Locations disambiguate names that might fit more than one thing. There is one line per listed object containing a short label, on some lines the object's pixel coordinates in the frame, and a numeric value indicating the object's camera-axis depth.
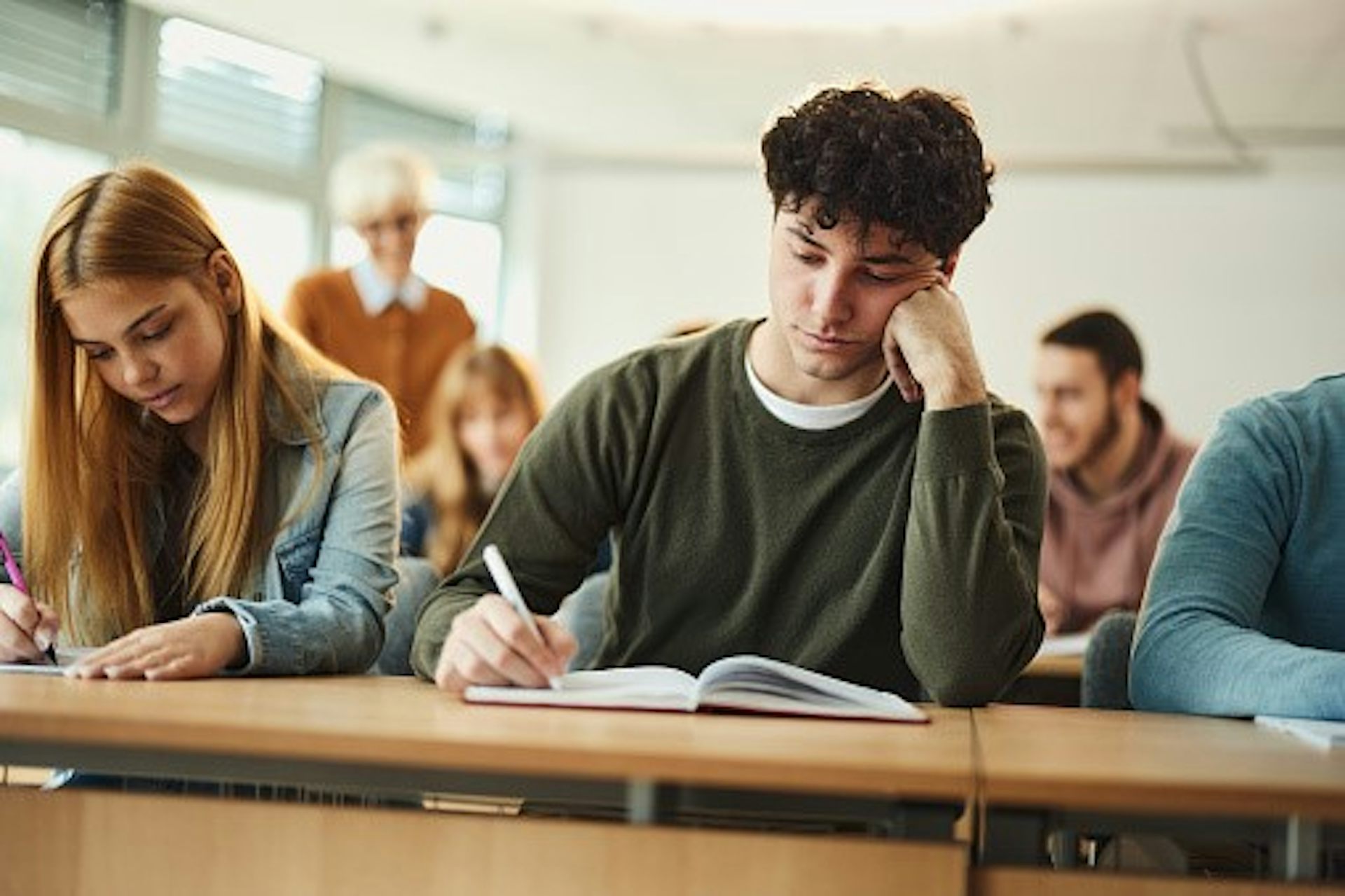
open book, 2.15
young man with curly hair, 2.40
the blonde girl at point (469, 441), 4.51
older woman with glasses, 5.47
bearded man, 4.33
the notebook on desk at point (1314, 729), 2.11
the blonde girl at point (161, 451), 2.55
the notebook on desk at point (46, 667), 2.26
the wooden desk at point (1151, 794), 1.88
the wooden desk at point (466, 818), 1.90
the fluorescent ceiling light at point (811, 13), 7.42
